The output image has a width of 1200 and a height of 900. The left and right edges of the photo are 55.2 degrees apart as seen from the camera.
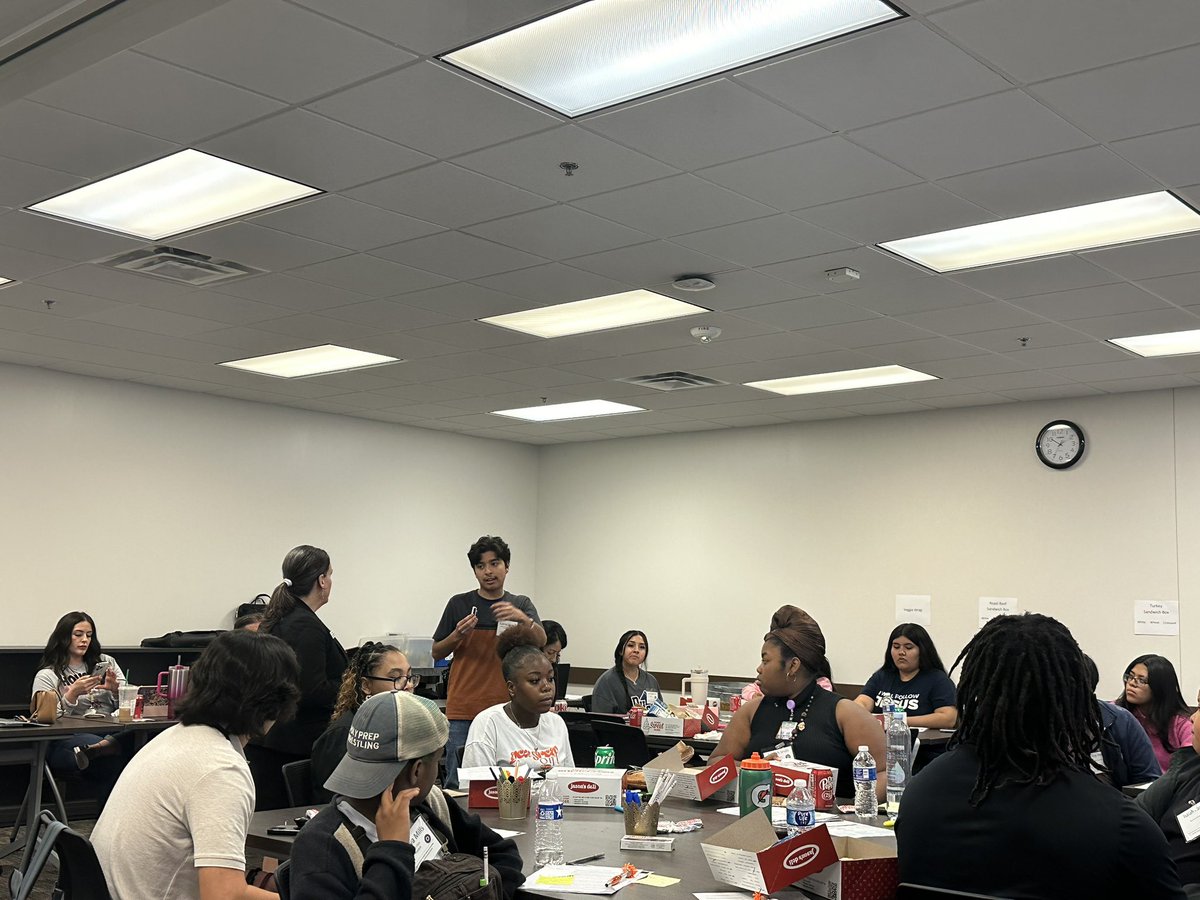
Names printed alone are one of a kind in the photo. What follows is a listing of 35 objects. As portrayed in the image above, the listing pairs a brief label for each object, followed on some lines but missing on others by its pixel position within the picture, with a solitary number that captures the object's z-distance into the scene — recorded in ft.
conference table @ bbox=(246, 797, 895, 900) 8.83
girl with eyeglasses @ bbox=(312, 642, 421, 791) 13.30
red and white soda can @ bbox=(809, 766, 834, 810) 11.84
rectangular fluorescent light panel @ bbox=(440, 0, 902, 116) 10.57
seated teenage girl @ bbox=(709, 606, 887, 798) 13.30
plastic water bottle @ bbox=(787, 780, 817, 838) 10.24
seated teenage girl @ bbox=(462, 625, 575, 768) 13.46
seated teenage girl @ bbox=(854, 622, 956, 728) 21.45
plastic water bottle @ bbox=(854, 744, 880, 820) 11.89
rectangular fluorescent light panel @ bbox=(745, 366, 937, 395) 25.94
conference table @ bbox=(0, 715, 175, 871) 18.71
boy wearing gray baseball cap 7.03
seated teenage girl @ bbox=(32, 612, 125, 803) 21.07
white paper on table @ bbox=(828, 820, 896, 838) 10.71
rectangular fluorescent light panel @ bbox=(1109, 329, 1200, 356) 22.00
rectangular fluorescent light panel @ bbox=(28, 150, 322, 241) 15.11
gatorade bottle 11.17
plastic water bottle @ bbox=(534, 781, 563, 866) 9.46
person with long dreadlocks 6.86
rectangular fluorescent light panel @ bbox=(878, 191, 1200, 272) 15.52
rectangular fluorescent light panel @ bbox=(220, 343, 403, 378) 25.49
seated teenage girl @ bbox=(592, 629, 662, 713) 24.09
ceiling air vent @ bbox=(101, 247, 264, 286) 18.02
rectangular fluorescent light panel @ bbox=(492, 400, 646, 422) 31.01
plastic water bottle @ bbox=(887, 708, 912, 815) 13.09
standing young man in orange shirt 17.35
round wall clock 27.50
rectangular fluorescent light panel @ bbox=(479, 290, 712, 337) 20.64
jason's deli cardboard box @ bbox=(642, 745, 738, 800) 12.30
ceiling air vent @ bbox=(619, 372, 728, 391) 26.50
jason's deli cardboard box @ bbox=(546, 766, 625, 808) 12.12
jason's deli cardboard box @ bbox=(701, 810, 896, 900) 7.91
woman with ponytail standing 14.56
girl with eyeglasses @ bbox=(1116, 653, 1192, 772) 17.48
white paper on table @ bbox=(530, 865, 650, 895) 8.63
